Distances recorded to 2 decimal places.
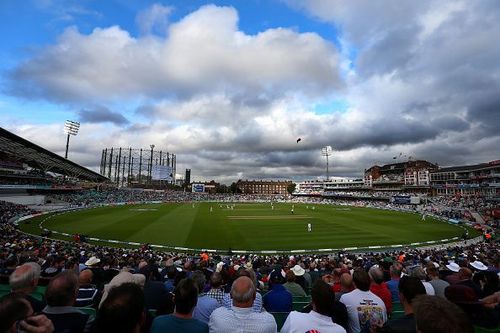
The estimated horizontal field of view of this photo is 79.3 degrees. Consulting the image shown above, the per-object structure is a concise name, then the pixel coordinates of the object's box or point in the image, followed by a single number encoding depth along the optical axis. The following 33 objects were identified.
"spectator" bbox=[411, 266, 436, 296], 6.63
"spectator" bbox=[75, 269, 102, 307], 5.70
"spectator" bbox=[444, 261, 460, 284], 6.77
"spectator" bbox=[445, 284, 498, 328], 3.88
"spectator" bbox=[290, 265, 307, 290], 8.19
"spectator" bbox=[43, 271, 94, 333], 3.04
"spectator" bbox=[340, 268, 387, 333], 4.11
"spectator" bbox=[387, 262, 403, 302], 6.48
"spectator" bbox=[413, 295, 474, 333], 2.05
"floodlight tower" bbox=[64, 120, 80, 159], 92.06
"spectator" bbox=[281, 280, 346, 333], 3.21
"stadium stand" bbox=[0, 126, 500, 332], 4.00
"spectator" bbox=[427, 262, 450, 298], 5.90
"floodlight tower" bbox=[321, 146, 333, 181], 114.45
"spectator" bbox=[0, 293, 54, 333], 2.36
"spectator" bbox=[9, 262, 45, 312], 3.97
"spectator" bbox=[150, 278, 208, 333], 3.08
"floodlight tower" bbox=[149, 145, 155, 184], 128.69
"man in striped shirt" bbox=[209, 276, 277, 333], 3.19
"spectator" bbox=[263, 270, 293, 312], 5.29
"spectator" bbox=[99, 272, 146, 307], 4.73
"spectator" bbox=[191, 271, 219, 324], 4.43
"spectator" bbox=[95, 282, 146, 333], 2.43
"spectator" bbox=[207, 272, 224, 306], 5.20
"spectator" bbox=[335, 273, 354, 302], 5.08
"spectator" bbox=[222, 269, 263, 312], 4.45
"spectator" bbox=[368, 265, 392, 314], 5.34
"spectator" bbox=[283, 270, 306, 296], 7.14
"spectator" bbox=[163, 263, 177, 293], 7.21
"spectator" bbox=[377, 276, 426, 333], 3.68
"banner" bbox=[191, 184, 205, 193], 127.69
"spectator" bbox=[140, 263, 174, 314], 4.79
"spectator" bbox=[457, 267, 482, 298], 5.74
